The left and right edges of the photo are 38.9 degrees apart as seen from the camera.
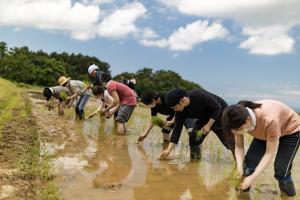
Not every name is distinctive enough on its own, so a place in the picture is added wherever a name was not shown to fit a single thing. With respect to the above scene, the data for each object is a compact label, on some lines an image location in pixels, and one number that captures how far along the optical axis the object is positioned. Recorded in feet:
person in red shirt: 29.71
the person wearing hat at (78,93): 36.42
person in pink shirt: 12.29
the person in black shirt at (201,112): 19.34
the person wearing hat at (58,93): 38.58
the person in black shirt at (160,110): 22.18
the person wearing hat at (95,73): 32.70
